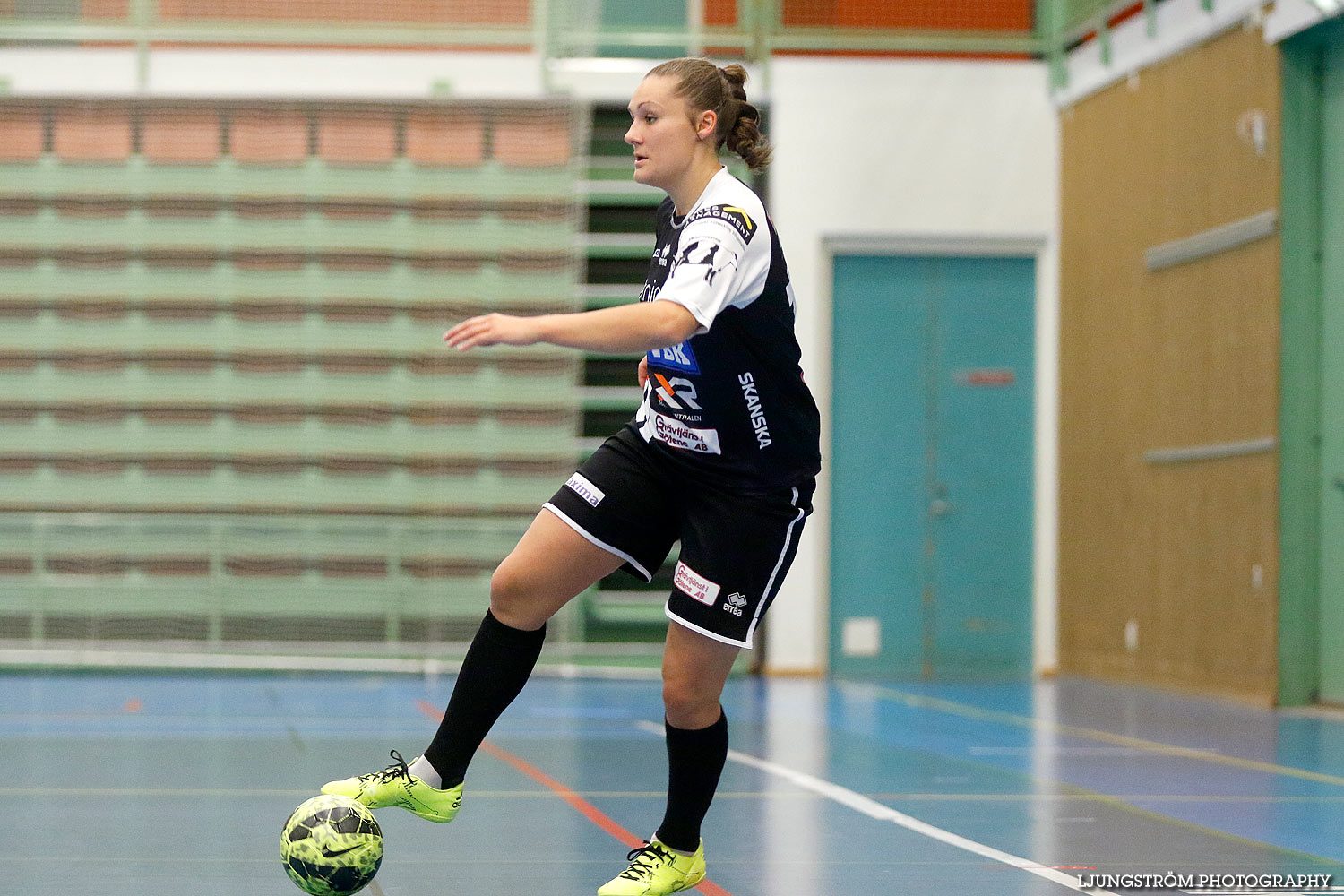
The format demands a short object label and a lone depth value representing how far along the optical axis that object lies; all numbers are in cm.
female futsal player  705
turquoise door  2503
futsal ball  660
